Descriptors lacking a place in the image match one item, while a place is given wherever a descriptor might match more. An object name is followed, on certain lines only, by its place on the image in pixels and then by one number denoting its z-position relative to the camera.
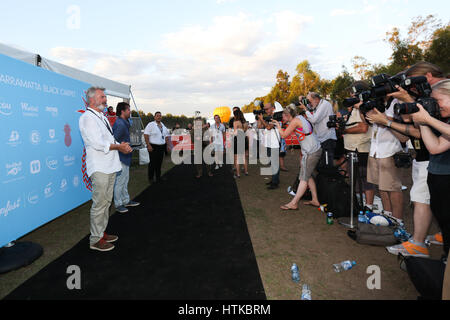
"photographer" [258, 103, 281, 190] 5.97
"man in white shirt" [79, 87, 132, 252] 3.03
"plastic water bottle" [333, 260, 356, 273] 2.69
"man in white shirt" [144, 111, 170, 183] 6.58
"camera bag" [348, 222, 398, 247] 3.16
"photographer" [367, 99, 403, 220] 3.50
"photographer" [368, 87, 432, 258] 2.73
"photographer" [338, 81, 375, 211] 4.12
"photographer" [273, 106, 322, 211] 4.34
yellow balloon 31.23
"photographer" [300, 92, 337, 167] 4.87
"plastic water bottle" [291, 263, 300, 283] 2.52
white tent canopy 4.21
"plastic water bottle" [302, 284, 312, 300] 2.23
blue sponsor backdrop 3.14
